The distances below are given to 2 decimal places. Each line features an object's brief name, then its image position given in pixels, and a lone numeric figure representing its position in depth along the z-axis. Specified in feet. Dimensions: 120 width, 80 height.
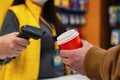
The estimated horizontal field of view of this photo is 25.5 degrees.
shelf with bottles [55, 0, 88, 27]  12.61
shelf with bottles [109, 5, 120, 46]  12.99
